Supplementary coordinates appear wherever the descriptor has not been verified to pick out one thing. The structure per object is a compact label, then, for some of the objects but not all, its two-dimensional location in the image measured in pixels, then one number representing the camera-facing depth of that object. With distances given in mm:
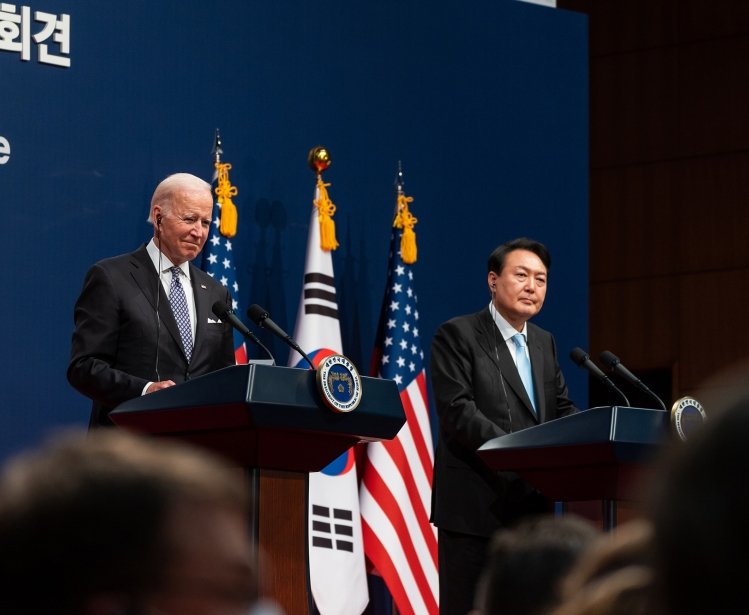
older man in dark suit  7992
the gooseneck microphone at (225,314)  7457
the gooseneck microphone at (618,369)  8602
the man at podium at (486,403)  9172
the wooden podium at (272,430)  6828
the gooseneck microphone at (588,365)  8797
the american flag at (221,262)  10883
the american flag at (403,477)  11477
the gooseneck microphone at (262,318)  7504
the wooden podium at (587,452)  8148
